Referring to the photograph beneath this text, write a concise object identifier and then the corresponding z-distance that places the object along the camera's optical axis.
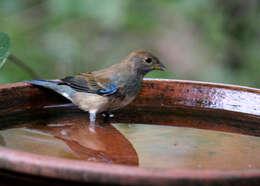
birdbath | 4.05
